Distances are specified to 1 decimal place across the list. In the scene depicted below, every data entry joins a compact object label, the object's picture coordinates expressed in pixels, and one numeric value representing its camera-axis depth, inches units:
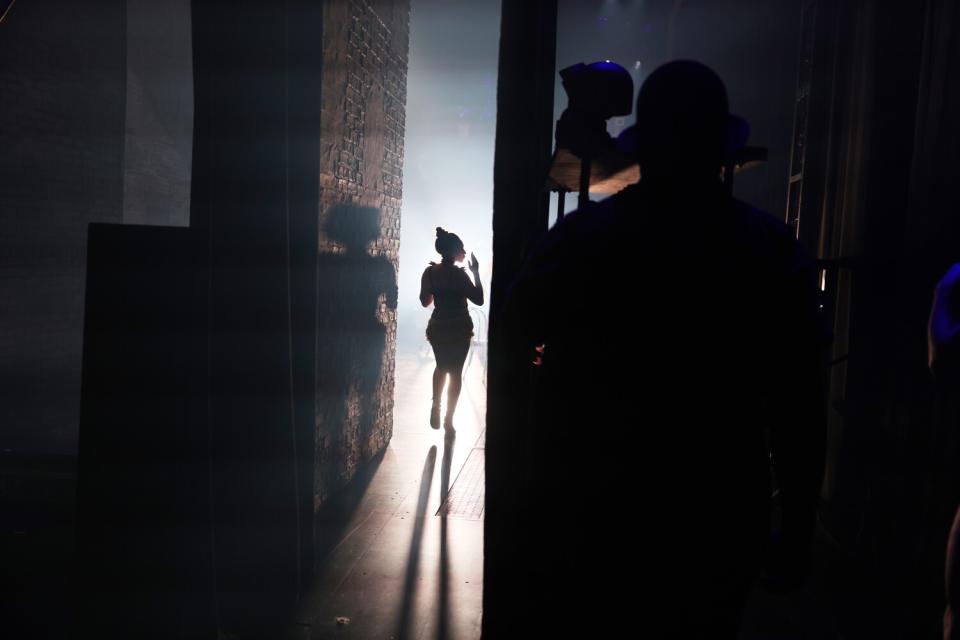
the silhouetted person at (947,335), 69.4
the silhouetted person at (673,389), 50.0
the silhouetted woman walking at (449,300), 224.2
